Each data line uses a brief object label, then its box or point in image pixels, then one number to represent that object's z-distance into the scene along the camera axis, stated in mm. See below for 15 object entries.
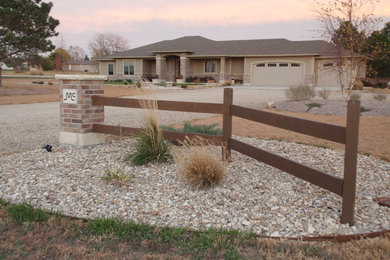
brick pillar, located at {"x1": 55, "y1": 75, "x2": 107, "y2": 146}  6699
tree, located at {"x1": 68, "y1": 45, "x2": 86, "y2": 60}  89875
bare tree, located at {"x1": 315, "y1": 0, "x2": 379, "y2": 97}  14234
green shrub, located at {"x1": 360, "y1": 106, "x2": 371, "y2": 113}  13203
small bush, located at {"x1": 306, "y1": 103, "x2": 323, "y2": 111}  14188
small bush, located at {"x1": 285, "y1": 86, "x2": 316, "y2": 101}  17031
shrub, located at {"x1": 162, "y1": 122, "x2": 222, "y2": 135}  7046
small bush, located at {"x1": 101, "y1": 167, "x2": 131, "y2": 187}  4859
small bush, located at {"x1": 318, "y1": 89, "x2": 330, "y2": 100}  17066
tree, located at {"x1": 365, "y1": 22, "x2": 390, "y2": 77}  33200
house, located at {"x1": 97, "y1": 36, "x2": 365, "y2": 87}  33562
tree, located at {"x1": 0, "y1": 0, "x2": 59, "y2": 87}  23562
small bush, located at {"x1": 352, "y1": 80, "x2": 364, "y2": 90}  26738
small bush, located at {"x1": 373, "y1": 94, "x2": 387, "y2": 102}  15645
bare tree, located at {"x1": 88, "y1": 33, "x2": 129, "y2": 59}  74625
